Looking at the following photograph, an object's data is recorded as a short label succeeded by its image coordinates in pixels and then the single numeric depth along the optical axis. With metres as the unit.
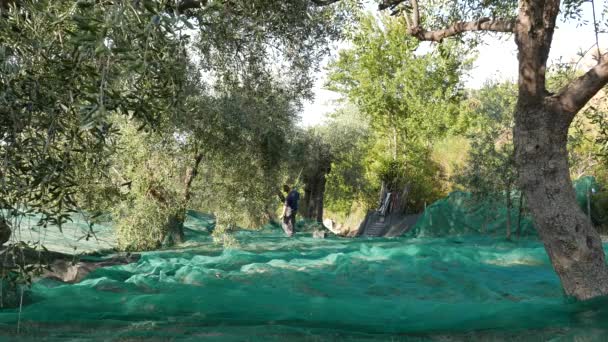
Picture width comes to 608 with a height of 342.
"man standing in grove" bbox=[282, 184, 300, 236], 19.94
